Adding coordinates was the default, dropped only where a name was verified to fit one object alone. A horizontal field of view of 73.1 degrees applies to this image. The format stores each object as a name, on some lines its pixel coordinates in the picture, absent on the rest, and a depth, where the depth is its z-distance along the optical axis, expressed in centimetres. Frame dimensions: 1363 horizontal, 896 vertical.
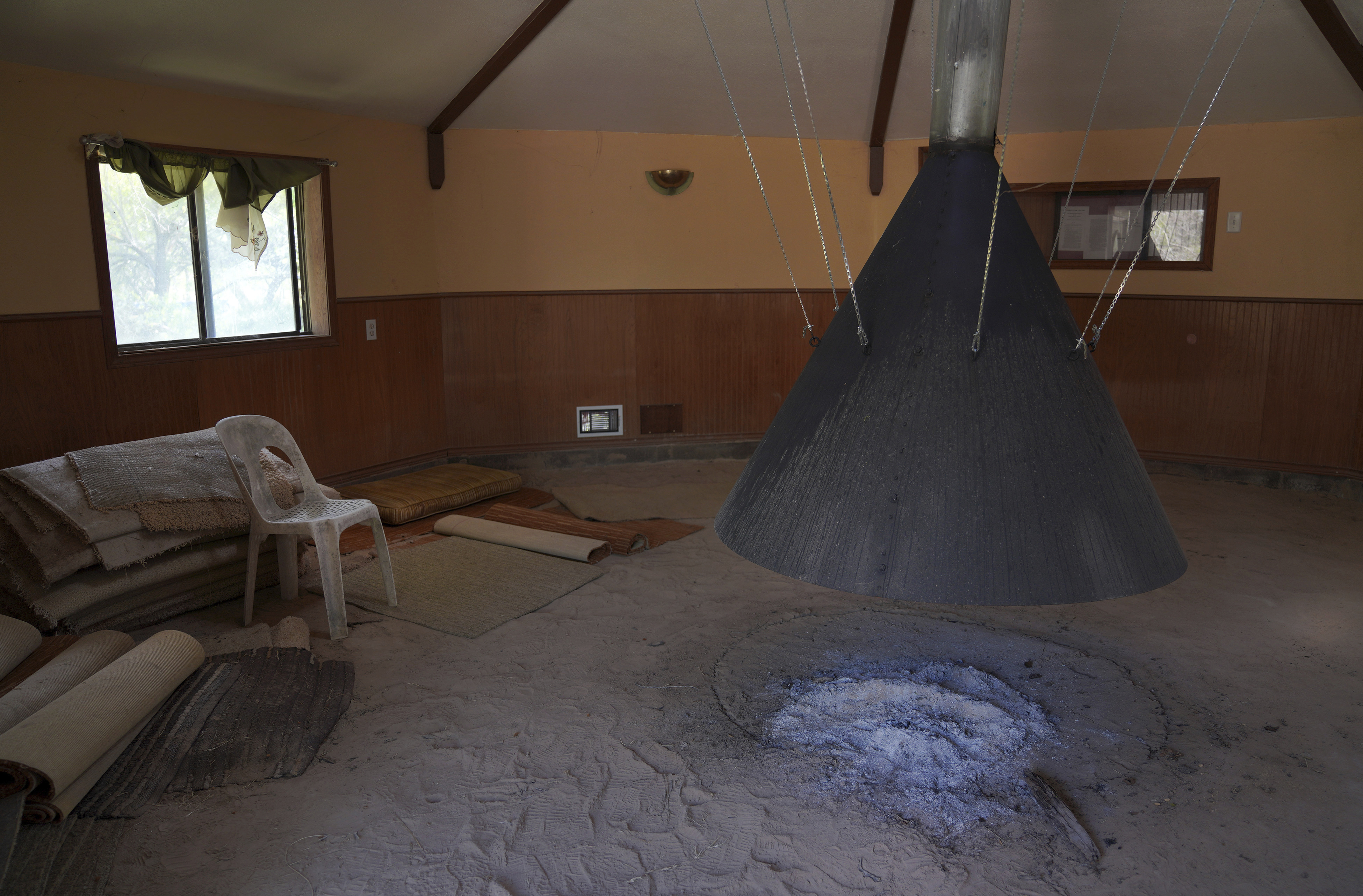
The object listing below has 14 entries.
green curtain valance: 428
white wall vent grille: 644
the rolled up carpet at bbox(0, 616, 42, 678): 287
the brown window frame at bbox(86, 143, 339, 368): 500
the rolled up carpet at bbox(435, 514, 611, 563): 450
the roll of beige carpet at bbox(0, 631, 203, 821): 230
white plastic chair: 352
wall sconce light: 615
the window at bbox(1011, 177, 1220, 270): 575
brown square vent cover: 655
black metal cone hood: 210
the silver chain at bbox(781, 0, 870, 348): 240
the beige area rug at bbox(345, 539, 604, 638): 384
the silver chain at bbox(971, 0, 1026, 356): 223
